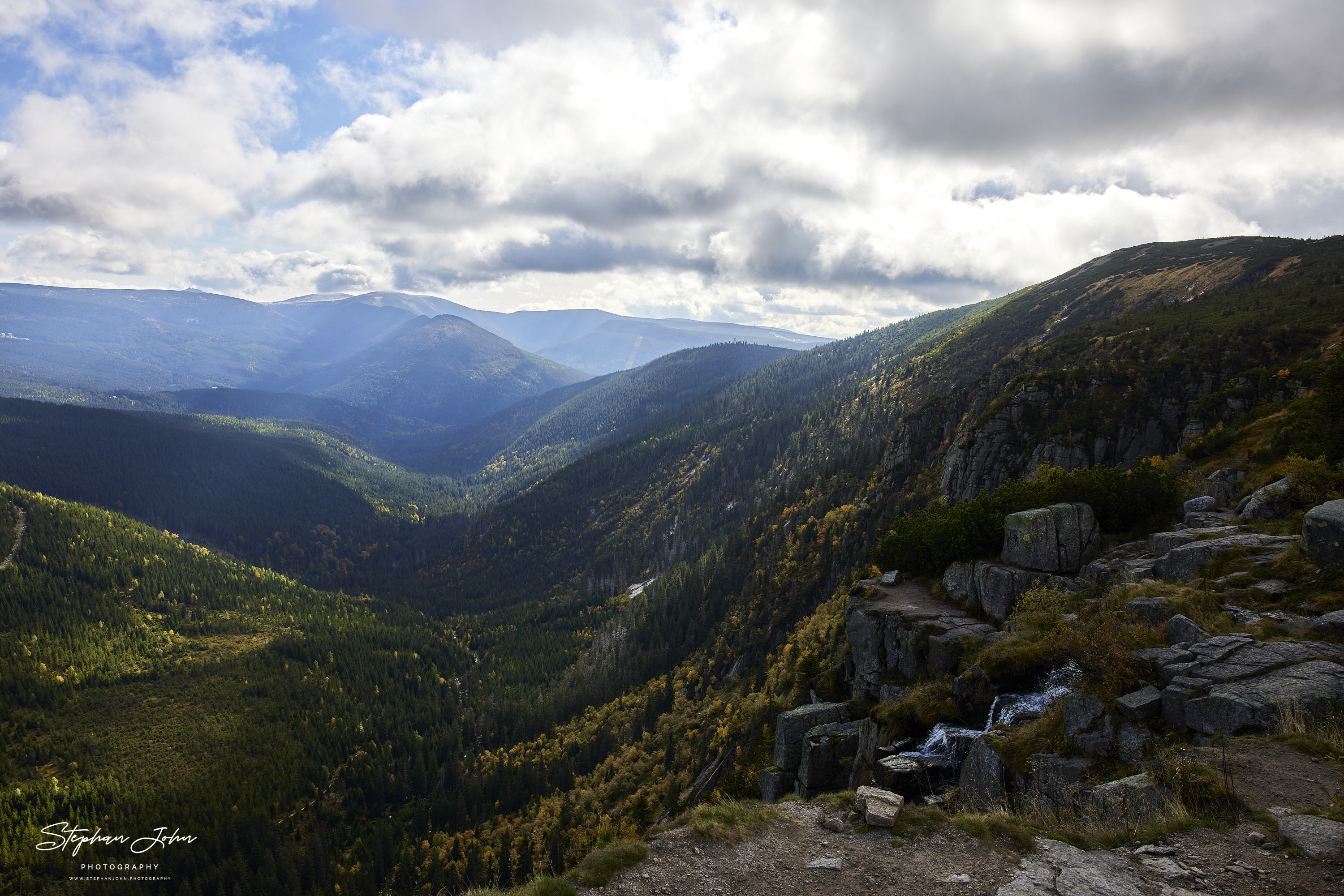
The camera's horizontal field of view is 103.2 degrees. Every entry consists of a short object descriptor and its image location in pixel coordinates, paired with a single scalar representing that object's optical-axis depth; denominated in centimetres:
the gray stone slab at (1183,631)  1900
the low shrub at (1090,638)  1856
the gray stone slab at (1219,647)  1767
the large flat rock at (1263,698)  1517
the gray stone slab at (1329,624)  1727
